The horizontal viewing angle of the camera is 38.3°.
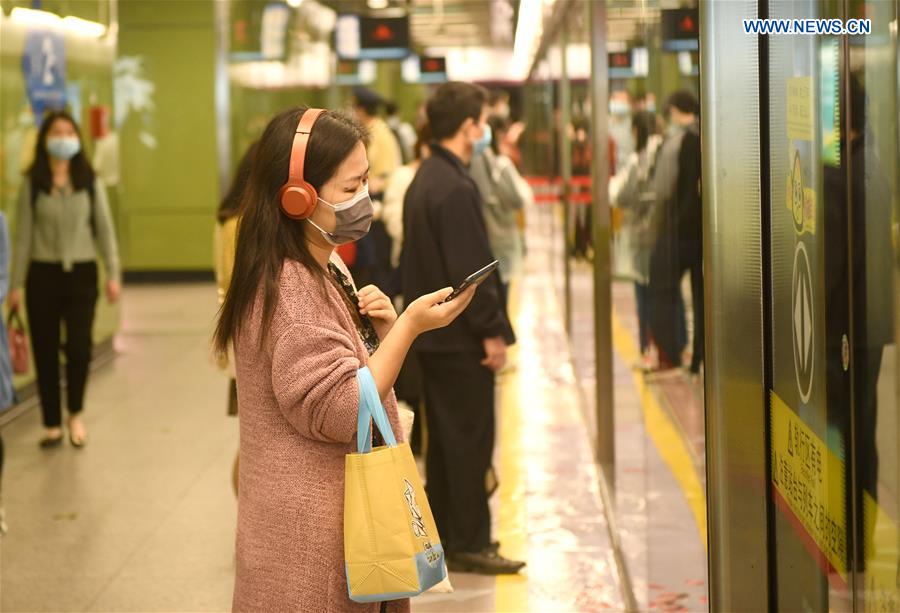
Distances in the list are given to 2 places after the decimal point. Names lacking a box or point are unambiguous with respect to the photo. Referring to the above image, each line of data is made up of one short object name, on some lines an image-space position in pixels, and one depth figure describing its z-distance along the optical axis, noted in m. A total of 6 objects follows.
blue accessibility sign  8.42
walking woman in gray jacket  7.10
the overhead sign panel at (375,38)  14.45
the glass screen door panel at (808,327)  2.17
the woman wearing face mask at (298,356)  2.25
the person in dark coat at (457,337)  4.73
